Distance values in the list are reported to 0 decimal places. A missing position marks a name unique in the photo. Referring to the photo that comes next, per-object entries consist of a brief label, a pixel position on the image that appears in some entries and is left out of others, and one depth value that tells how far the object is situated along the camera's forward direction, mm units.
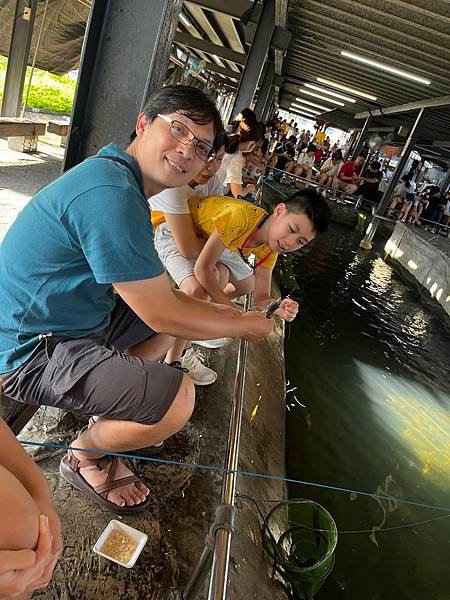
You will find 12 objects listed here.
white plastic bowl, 1683
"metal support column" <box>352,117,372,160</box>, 20866
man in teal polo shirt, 1550
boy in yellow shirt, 2863
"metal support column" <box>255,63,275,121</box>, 14598
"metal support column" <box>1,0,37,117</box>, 7607
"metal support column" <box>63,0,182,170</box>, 2508
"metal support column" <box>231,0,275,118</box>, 8336
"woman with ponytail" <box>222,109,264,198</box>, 4949
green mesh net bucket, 2371
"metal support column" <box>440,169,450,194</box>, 25448
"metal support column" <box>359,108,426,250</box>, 13523
